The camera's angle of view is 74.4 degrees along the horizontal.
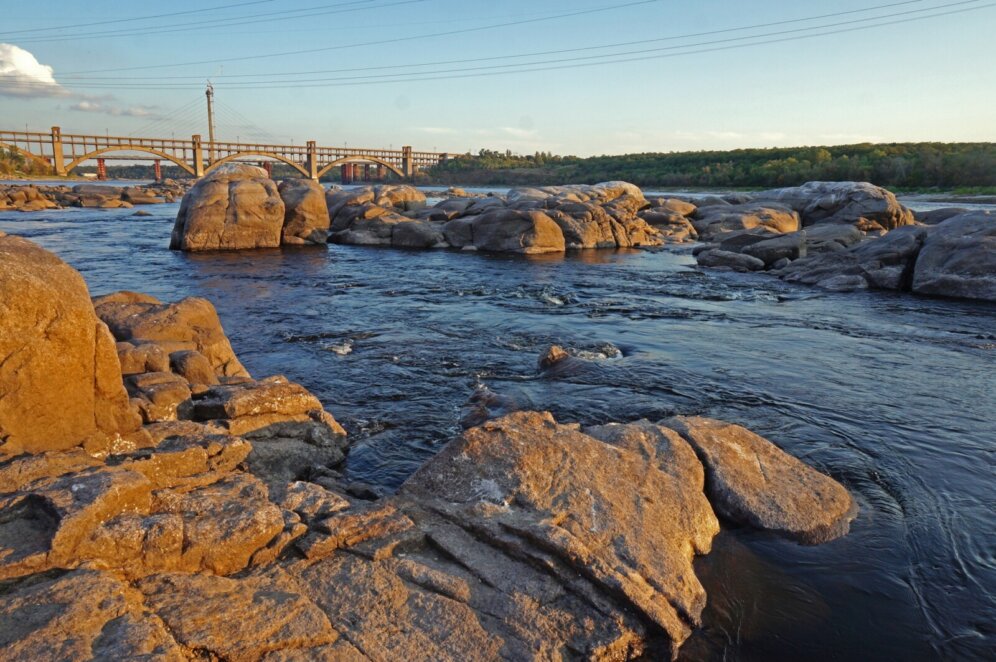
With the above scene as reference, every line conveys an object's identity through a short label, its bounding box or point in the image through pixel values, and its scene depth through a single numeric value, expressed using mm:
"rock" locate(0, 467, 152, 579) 3641
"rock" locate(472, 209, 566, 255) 27844
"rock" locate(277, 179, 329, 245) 29109
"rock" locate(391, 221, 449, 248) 29734
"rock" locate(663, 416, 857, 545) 5668
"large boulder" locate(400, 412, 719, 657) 4293
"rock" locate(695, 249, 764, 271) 23984
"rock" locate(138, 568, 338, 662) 3328
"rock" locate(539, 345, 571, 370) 10758
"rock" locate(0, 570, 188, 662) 3027
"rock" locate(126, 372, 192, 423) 6090
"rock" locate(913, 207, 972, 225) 32156
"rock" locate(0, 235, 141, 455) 4766
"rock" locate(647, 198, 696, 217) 39562
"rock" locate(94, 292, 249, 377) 8719
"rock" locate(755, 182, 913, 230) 31859
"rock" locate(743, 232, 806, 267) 24453
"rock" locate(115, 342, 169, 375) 7035
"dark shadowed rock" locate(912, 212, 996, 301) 17547
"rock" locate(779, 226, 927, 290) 19391
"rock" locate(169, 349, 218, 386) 7566
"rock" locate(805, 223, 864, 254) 25531
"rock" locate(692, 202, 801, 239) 33062
